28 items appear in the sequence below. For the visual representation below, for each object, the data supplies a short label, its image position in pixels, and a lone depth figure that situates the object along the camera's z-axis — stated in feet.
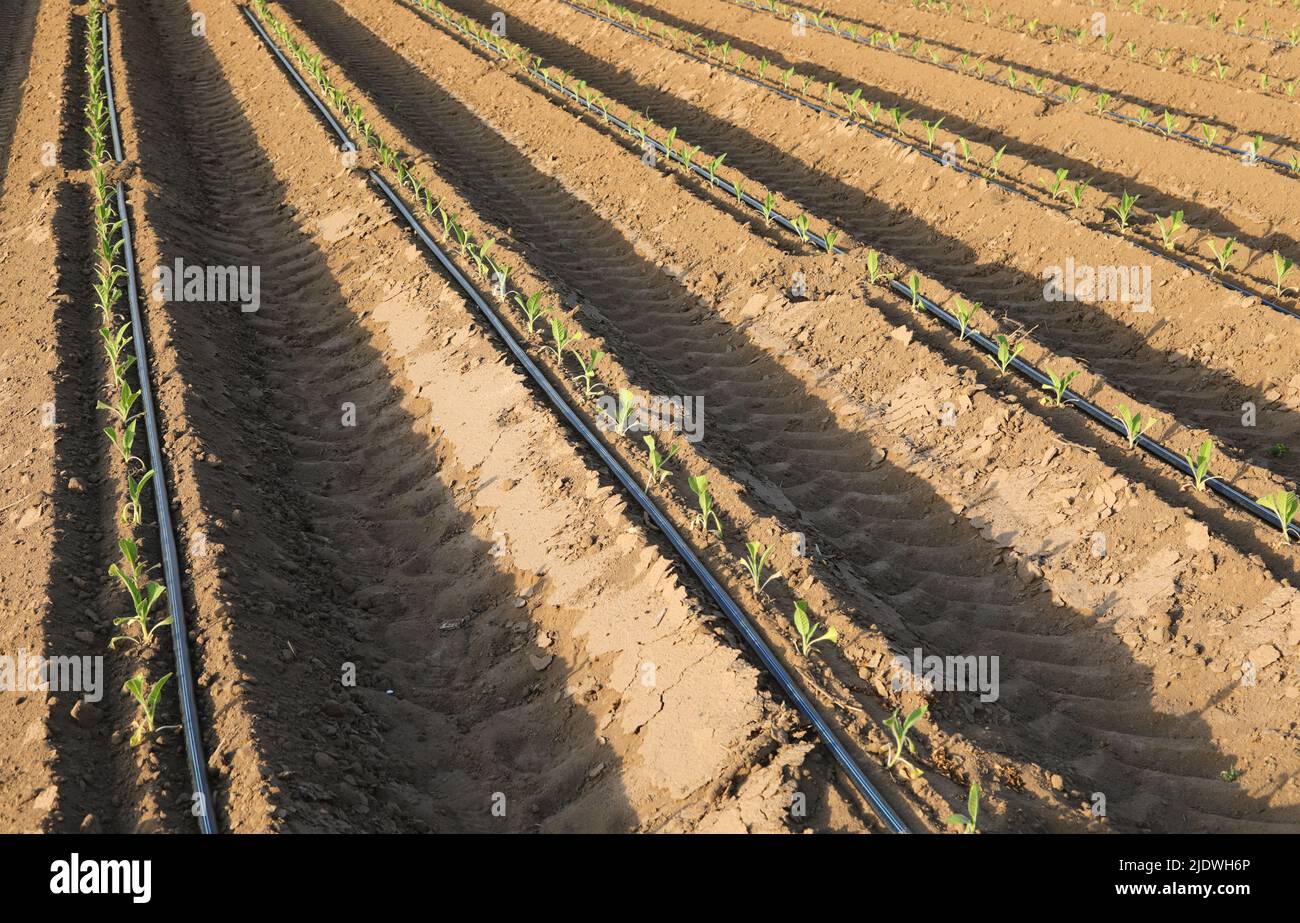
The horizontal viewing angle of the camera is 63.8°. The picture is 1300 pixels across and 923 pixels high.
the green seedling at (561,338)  22.35
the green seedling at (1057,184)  27.81
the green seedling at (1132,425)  18.38
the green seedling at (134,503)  17.84
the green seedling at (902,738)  13.00
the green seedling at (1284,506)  15.88
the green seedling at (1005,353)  21.08
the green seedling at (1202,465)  17.20
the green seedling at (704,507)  17.07
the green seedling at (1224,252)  23.24
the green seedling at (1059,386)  19.71
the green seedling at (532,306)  23.80
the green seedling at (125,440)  19.52
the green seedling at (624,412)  19.63
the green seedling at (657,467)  18.40
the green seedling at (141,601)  15.30
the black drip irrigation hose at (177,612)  13.19
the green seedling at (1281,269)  22.38
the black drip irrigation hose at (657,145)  29.17
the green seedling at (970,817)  11.69
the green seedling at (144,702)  13.80
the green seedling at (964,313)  22.54
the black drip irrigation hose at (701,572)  12.98
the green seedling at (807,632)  14.53
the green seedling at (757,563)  15.97
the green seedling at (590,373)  21.66
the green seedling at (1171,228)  24.82
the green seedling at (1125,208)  26.03
